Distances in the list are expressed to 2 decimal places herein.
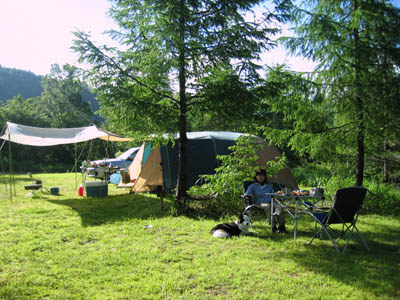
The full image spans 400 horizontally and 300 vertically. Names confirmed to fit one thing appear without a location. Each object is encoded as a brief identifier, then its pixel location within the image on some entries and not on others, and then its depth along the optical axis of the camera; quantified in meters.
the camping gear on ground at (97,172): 9.84
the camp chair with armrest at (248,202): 5.13
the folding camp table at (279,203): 4.69
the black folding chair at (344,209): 4.10
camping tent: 8.50
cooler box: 8.84
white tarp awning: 8.69
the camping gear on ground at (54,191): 9.41
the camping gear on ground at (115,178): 12.12
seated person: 5.36
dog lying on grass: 4.79
